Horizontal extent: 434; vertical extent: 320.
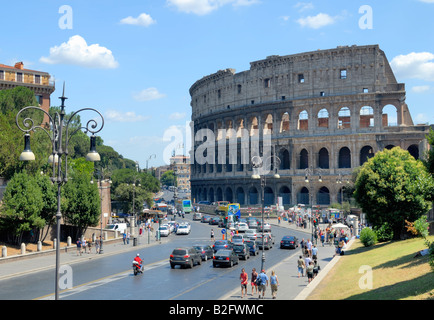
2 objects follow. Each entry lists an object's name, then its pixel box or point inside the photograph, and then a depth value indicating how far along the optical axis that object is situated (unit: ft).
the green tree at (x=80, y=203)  162.21
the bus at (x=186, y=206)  321.93
